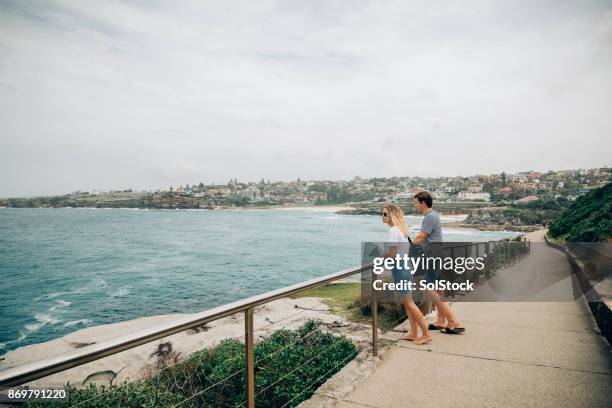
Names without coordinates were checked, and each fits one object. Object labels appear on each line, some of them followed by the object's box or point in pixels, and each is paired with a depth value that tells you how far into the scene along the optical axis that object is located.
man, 4.78
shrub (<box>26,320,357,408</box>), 5.04
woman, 4.23
